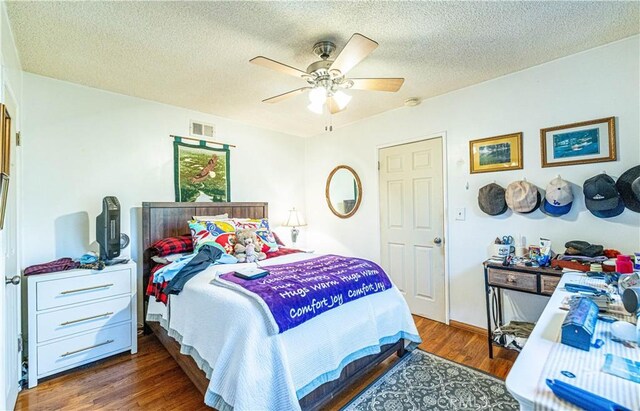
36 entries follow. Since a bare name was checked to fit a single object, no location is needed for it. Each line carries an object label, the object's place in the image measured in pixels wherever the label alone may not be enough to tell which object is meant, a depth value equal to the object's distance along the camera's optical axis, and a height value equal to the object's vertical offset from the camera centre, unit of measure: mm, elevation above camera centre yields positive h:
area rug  1833 -1274
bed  1492 -850
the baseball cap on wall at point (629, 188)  1996 +102
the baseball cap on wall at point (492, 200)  2645 +39
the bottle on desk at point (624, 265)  1700 -371
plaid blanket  2322 -670
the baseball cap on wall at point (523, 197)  2438 +58
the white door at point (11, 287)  1549 -444
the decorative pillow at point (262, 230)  2977 -252
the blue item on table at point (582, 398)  663 -466
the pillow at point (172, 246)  2840 -381
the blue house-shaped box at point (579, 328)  958 -432
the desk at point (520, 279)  2064 -572
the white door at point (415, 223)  3168 -209
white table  752 -490
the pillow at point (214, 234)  2787 -268
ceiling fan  1841 +912
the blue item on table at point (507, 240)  2557 -322
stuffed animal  2668 -391
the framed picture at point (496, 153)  2602 +478
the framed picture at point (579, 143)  2156 +476
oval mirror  3994 +210
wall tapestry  3332 +428
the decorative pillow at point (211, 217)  3195 -112
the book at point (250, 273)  1947 -464
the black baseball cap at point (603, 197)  2045 +43
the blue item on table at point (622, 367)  798 -480
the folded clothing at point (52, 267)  2166 -449
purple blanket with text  1619 -516
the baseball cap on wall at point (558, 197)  2256 +47
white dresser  2104 -854
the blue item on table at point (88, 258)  2381 -418
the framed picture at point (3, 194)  1357 +75
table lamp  4145 -230
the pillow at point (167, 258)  2660 -480
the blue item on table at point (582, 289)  1495 -466
